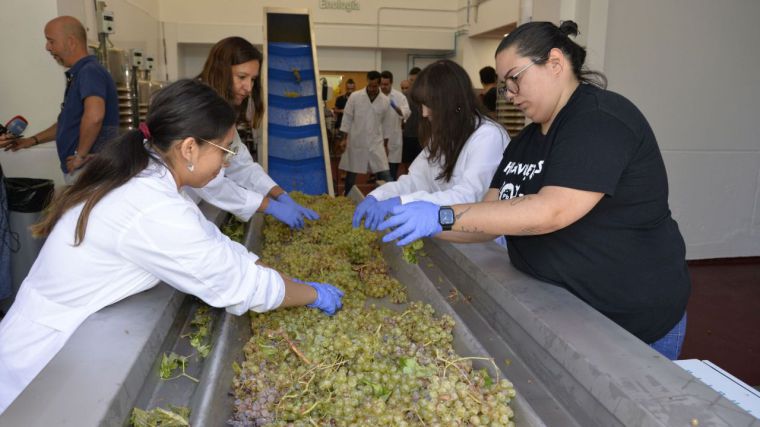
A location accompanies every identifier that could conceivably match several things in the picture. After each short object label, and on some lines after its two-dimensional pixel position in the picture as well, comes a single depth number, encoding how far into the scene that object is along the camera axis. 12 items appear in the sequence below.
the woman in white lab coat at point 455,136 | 2.58
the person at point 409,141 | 8.21
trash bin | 3.84
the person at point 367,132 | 7.71
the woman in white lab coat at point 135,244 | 1.41
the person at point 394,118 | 8.09
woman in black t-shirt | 1.47
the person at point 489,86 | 6.96
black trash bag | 3.85
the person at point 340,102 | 11.66
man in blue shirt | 3.65
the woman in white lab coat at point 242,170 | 2.61
